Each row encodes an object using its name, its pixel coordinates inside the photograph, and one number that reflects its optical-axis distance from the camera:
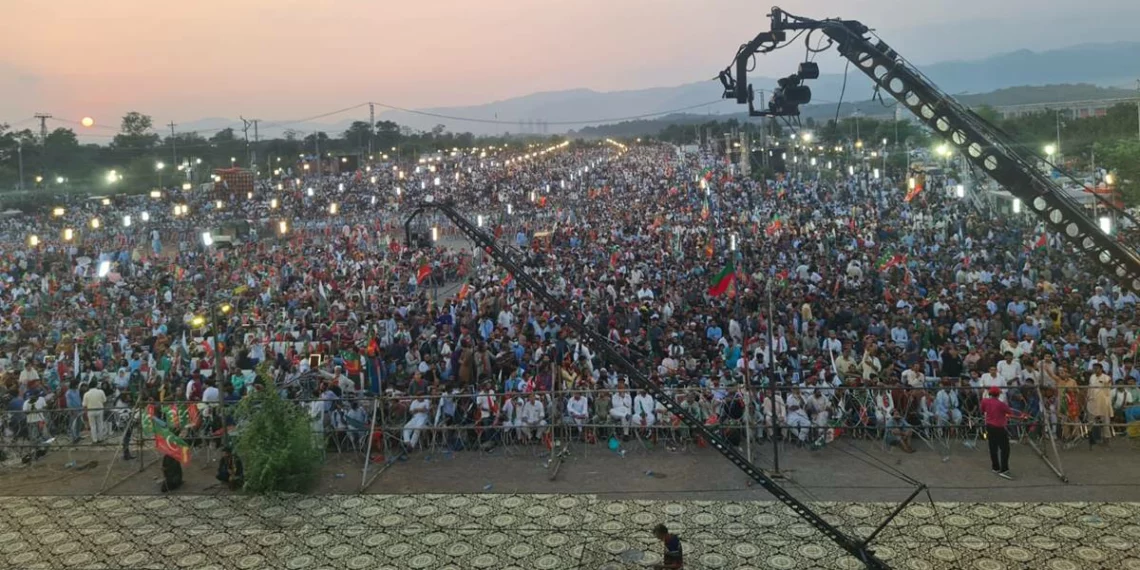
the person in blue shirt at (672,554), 7.04
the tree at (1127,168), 28.13
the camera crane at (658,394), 5.90
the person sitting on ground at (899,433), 10.79
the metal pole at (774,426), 9.56
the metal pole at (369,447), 10.62
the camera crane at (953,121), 11.09
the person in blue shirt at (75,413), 12.50
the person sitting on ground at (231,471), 10.71
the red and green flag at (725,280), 14.89
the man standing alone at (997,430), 9.80
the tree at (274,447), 10.33
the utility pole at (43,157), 67.75
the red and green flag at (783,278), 18.86
